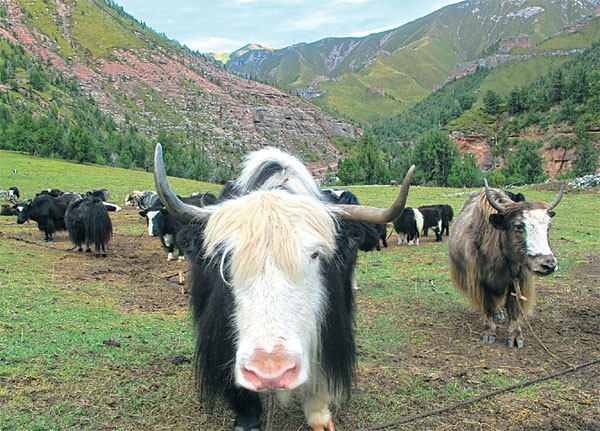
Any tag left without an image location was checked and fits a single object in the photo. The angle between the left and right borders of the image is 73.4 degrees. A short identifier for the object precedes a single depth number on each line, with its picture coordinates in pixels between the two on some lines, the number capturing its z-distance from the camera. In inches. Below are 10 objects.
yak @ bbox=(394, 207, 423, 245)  569.3
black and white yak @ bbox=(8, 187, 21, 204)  971.3
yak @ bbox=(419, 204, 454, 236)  642.2
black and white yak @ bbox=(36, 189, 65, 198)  757.1
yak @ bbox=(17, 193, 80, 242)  549.3
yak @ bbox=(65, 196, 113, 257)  449.4
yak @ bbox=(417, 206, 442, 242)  604.4
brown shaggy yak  194.5
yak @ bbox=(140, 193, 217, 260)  474.3
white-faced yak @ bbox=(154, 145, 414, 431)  86.0
